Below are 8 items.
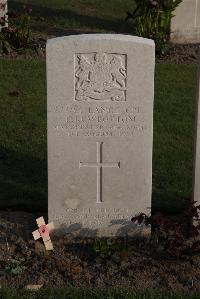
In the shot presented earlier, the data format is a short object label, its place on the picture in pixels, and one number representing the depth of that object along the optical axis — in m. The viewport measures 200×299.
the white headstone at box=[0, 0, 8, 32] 11.38
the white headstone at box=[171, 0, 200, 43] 11.94
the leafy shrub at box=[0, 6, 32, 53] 11.19
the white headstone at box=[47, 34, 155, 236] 5.74
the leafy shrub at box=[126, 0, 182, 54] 11.50
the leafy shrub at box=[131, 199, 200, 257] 5.78
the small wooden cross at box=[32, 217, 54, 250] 5.98
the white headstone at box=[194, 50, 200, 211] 5.88
